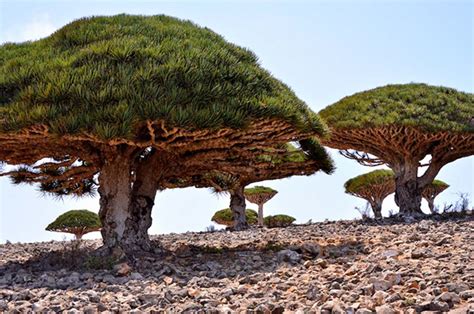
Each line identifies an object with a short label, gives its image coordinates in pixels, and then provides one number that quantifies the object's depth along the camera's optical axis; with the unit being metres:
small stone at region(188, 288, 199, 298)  5.66
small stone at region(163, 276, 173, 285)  6.40
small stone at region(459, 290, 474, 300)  4.37
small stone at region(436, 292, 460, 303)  4.31
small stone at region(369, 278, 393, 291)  4.97
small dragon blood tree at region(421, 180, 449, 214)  24.77
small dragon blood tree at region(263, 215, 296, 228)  29.21
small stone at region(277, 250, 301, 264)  7.34
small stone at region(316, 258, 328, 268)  6.79
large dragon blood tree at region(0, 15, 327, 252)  7.07
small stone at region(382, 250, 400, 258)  6.59
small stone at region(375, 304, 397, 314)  4.21
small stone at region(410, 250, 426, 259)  6.39
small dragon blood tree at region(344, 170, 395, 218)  23.23
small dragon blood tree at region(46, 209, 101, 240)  21.93
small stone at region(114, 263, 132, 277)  6.91
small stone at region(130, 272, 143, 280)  6.66
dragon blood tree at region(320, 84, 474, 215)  14.09
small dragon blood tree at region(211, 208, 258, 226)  27.80
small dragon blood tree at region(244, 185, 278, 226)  26.74
